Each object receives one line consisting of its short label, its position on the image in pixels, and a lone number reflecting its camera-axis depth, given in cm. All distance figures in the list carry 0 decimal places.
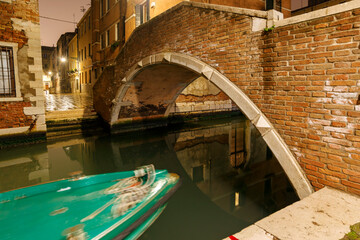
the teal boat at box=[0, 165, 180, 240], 232
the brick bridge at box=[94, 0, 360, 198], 244
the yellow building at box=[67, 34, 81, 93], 2352
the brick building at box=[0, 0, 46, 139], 635
